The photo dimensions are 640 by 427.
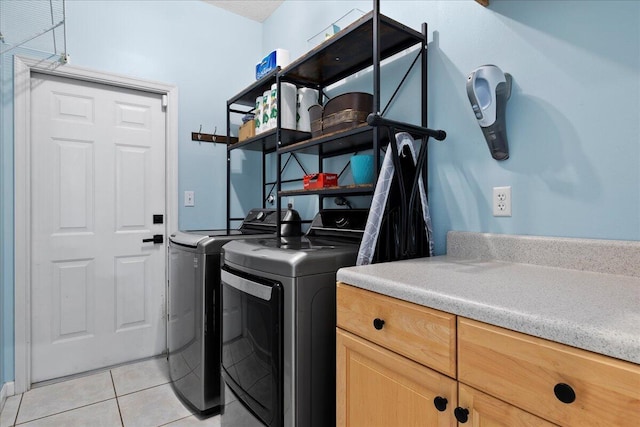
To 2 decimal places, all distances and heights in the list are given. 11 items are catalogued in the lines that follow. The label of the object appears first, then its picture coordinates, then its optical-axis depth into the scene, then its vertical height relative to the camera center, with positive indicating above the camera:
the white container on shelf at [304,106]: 2.12 +0.66
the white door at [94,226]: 2.21 -0.09
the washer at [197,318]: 1.83 -0.58
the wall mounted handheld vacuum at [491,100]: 1.23 +0.41
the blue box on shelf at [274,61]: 2.28 +1.03
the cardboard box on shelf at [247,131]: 2.50 +0.62
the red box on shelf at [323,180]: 1.79 +0.18
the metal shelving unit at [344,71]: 1.48 +0.84
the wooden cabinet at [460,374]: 0.58 -0.34
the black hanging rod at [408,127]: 1.36 +0.36
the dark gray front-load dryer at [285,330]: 1.21 -0.44
